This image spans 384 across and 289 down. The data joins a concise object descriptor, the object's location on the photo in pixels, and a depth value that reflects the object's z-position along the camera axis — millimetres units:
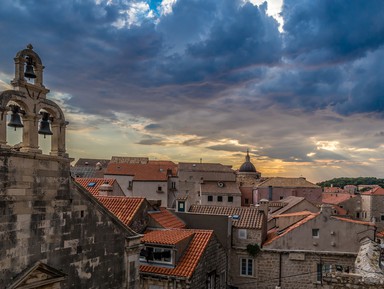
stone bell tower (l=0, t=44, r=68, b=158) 8930
